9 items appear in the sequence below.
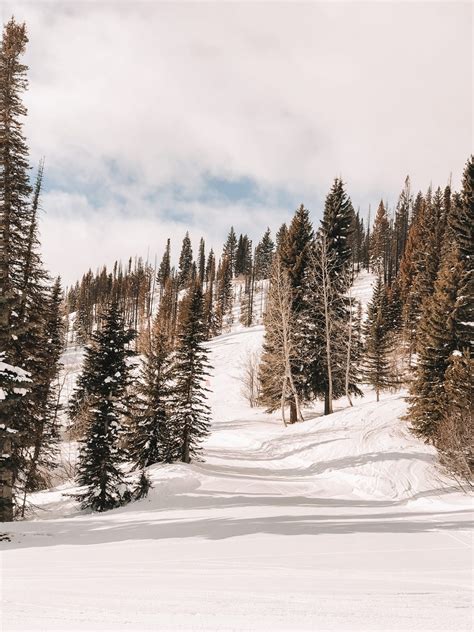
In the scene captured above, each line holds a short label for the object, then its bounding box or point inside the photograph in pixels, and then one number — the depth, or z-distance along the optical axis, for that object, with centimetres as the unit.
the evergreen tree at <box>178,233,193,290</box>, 12900
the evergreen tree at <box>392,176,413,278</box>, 8201
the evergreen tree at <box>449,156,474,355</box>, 1873
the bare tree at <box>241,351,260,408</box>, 4875
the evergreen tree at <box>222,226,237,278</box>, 12662
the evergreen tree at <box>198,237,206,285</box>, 12293
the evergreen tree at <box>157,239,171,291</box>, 12579
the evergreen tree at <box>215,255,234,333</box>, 9188
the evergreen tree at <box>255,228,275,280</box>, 11506
